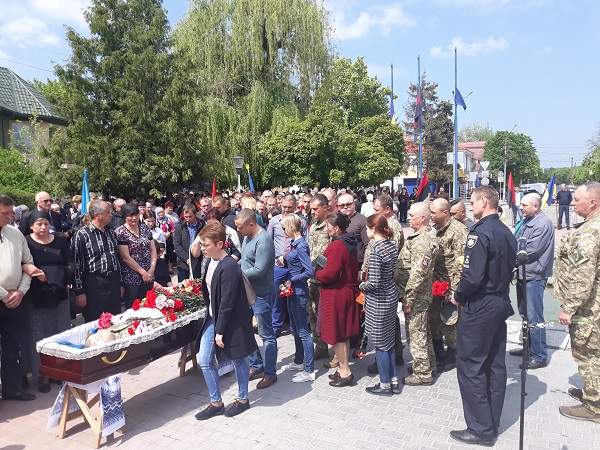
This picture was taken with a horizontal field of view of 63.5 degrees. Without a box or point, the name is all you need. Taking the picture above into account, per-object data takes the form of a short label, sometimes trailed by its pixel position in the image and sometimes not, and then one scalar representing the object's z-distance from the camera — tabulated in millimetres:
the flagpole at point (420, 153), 32662
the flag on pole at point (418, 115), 33312
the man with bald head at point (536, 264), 5609
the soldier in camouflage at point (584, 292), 4176
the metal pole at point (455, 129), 27995
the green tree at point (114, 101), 18000
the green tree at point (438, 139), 57688
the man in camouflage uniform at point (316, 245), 5836
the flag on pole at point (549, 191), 16688
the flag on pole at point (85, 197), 10141
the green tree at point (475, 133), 112219
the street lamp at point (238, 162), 17125
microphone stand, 3418
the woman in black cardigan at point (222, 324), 4391
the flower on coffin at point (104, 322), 4595
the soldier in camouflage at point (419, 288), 4949
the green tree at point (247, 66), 21922
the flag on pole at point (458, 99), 26656
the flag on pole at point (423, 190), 12852
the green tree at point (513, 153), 73500
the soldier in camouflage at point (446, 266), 5523
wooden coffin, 4066
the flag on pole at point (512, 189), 12330
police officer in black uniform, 4000
